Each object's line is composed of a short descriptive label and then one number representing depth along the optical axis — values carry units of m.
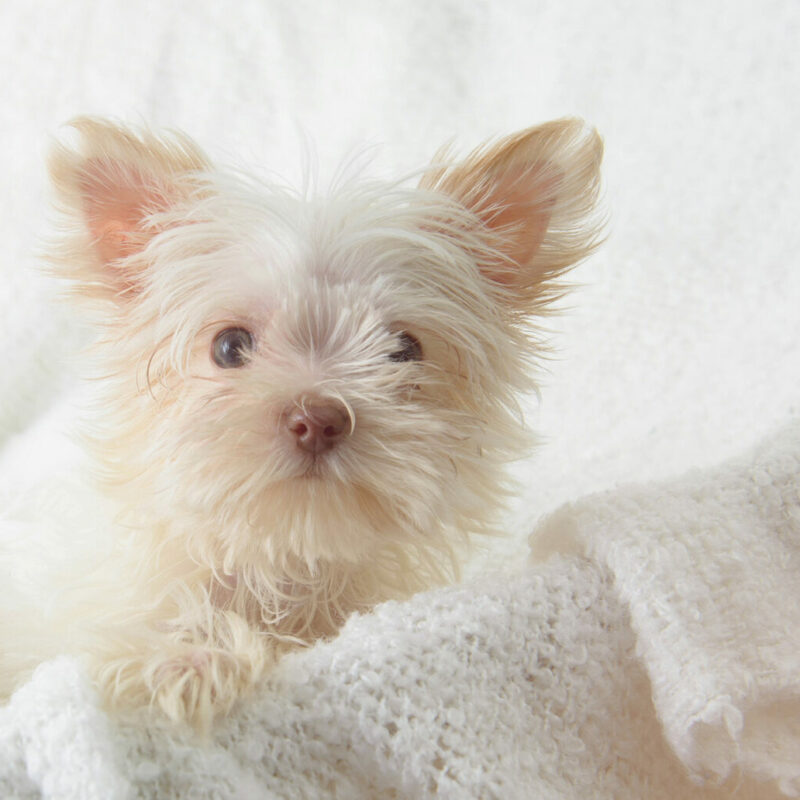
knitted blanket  0.53
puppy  0.57
